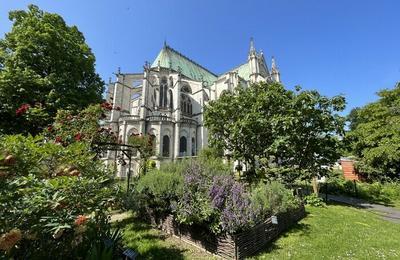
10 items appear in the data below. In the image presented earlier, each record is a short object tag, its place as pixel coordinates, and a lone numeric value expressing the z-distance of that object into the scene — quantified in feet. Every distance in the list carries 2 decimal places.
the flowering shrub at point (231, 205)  15.69
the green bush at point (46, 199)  7.89
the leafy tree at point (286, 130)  35.55
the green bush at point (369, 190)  48.60
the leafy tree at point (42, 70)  35.91
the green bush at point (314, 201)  35.32
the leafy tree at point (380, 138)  61.87
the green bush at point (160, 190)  20.74
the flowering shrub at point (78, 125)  21.55
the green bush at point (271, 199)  19.72
